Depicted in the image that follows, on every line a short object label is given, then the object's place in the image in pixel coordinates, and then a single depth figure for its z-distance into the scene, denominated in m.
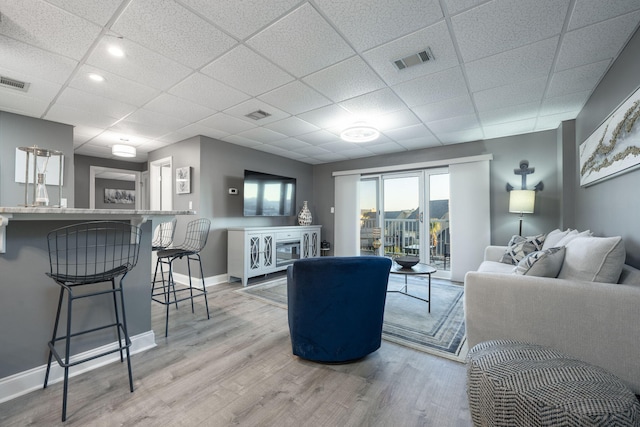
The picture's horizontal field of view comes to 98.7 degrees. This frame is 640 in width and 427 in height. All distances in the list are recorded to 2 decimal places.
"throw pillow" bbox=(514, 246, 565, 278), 1.83
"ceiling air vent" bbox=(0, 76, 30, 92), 2.49
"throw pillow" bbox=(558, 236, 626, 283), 1.62
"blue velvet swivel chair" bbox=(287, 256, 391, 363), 1.83
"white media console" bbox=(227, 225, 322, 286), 4.19
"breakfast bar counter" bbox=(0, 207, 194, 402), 1.61
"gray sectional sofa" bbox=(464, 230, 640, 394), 1.46
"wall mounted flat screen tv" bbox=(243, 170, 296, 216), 4.68
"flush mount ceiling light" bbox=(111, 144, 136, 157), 4.42
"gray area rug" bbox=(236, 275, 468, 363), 2.27
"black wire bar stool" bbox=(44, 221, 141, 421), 1.63
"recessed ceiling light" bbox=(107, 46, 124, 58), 2.04
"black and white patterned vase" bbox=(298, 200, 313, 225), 5.64
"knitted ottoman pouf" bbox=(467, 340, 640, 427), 0.94
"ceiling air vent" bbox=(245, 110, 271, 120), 3.31
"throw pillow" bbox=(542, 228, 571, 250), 2.64
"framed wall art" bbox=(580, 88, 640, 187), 1.82
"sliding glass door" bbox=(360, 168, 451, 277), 4.91
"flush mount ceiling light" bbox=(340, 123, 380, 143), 3.34
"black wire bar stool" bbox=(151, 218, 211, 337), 2.69
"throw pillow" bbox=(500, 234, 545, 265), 2.93
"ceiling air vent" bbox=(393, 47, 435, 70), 2.11
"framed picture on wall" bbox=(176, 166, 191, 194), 4.33
